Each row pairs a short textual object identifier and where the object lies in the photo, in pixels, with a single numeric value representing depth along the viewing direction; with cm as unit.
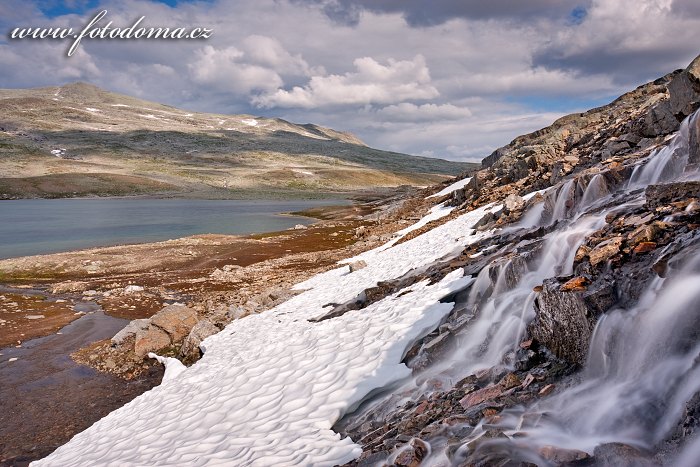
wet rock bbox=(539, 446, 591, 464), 471
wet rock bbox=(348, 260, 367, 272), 2281
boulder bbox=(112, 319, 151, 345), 1833
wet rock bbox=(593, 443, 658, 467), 443
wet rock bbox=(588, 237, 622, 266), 734
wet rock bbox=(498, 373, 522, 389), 664
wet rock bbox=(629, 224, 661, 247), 712
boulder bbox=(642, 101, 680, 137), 1628
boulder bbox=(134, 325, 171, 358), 1703
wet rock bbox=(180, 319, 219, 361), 1591
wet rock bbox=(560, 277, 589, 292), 697
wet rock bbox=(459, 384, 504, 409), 652
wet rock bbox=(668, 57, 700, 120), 1443
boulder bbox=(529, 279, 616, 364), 648
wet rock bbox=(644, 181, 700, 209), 809
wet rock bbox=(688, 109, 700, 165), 1097
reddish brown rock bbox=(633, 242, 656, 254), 697
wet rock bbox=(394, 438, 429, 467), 551
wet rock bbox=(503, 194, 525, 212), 1904
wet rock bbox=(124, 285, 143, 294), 2938
